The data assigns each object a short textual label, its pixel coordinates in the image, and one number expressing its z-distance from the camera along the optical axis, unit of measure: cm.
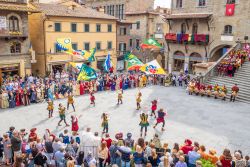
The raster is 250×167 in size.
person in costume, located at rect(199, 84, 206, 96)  2603
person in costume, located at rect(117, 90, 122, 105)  2258
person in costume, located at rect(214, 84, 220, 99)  2485
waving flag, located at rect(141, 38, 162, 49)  3353
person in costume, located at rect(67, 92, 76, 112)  2030
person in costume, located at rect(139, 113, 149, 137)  1552
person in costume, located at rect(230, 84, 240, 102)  2367
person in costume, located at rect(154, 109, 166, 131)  1657
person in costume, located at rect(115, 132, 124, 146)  1145
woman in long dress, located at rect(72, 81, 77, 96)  2596
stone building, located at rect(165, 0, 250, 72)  3394
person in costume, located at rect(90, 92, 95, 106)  2208
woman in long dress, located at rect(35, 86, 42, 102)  2336
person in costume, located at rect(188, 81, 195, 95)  2675
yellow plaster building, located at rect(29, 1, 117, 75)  3597
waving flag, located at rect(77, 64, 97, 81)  2272
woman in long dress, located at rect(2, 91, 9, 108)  2147
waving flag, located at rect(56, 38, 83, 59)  3088
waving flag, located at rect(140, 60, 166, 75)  2537
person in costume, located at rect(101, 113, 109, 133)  1566
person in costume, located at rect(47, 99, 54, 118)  1886
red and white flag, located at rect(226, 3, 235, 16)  3404
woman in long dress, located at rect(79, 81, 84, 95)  2628
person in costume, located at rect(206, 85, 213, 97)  2552
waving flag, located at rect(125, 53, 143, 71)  2612
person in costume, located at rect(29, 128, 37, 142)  1186
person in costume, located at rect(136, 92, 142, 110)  2084
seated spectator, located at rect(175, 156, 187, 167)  969
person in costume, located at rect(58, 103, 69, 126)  1716
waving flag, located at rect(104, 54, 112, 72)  2622
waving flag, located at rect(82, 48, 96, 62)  2892
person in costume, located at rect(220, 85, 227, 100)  2437
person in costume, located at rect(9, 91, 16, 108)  2162
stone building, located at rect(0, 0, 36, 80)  3052
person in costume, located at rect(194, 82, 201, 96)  2640
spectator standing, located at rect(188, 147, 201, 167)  1052
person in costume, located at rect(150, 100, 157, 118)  1850
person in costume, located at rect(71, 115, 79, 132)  1518
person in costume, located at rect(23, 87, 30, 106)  2244
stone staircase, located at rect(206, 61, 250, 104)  2428
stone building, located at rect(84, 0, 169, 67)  4981
